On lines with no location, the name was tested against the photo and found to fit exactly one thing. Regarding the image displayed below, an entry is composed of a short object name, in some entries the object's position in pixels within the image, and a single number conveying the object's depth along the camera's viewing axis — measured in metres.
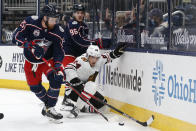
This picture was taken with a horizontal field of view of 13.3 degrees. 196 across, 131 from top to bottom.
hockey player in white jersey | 10.70
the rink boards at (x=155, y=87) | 8.19
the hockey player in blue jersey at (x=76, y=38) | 11.73
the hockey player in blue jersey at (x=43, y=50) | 9.99
